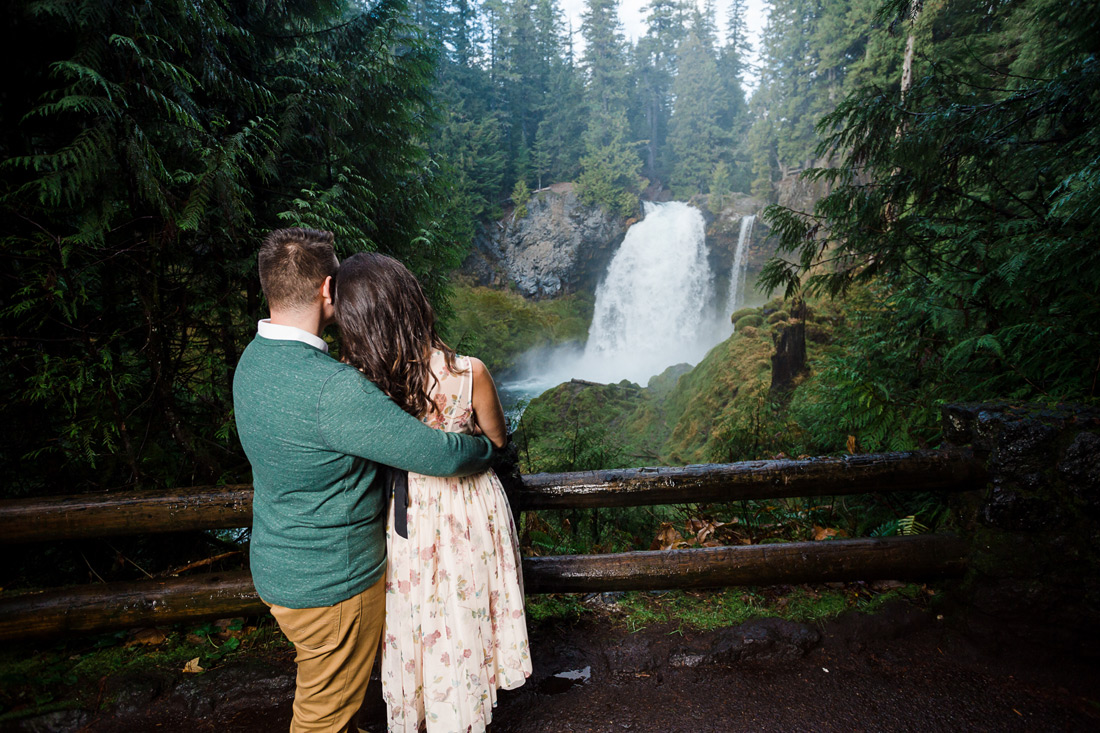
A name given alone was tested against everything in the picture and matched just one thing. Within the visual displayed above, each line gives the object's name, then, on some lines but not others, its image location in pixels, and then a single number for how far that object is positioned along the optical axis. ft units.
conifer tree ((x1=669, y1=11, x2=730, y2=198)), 113.70
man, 5.12
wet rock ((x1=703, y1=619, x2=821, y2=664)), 9.05
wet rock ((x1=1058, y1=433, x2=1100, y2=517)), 8.54
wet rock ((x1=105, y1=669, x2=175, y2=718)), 8.18
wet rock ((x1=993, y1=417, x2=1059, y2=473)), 8.89
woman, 5.59
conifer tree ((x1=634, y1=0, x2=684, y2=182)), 138.51
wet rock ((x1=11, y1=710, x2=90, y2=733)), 7.79
